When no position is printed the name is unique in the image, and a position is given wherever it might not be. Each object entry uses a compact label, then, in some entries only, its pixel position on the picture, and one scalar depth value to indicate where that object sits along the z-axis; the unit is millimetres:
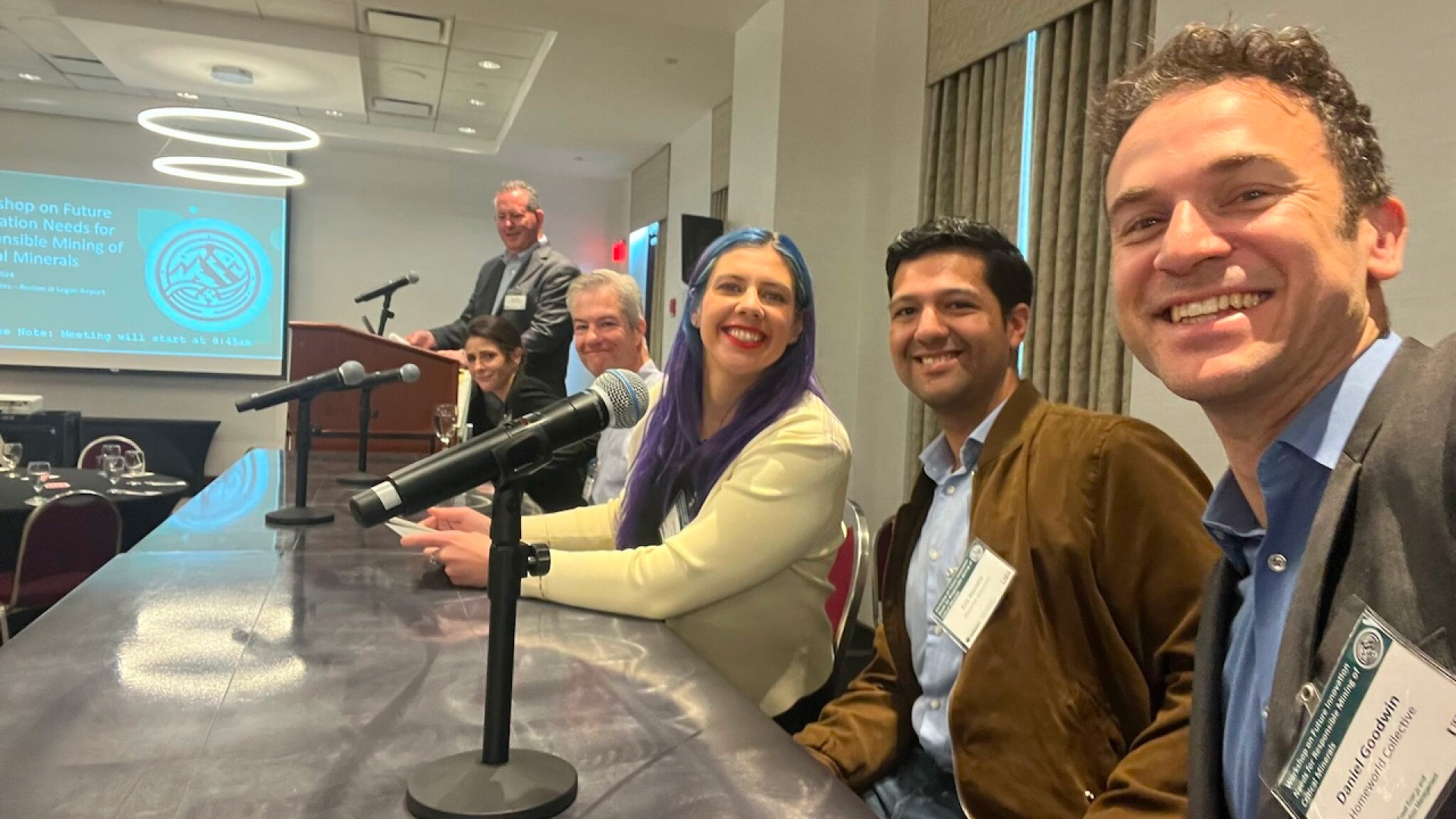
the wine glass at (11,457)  4219
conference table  820
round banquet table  3416
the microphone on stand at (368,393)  2338
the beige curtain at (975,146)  3689
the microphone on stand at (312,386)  1947
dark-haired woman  2846
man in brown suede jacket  1155
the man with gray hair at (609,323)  2936
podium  3801
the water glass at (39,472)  3963
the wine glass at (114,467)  4211
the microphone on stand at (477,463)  855
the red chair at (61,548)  3006
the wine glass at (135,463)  4309
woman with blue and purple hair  1467
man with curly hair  758
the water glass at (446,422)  3033
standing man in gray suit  4230
